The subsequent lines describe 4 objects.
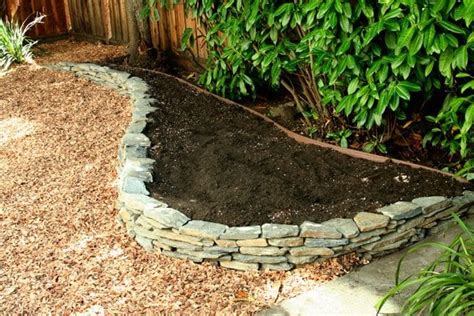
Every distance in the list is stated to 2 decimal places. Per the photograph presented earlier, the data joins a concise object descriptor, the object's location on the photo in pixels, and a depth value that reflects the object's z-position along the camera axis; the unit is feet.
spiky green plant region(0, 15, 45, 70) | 22.26
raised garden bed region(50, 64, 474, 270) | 10.38
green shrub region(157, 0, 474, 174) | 11.00
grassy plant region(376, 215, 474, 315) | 7.95
